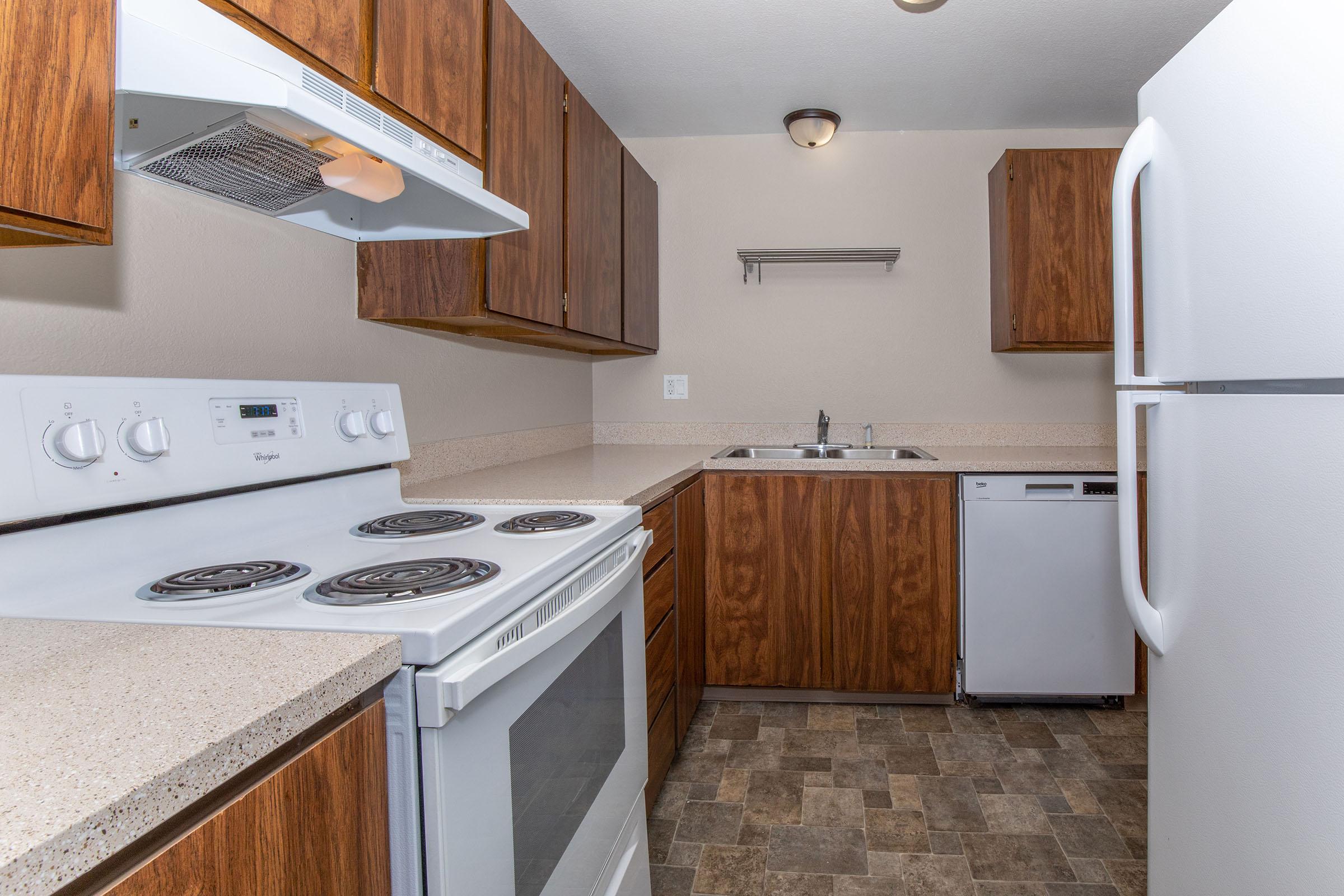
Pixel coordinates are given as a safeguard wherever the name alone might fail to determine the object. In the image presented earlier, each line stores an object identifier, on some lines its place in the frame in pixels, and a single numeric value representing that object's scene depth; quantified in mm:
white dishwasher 2504
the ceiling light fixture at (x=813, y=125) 2941
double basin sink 3119
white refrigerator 818
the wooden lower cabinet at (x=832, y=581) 2566
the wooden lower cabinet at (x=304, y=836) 499
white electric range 785
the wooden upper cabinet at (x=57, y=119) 651
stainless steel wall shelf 3125
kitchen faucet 3125
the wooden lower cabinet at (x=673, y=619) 1905
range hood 851
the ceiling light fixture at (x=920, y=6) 2114
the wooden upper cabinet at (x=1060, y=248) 2738
